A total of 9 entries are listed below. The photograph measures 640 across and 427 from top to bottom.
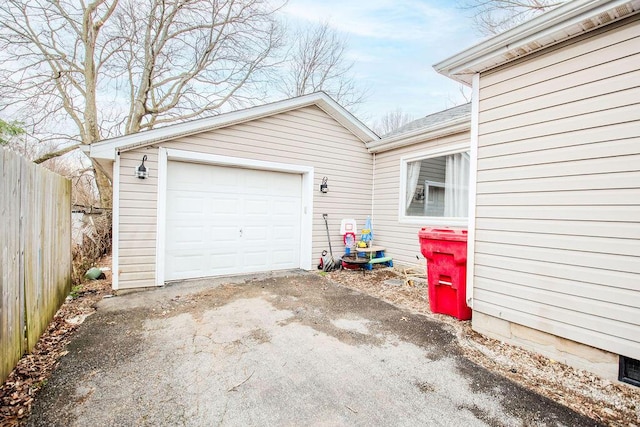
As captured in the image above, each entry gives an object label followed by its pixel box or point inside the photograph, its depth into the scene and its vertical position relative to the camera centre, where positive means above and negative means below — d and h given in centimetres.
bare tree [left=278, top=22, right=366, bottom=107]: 1512 +766
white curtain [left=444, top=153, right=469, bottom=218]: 525 +51
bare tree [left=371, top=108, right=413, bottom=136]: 2189 +715
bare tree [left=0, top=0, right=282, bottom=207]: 936 +555
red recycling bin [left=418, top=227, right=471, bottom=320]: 346 -71
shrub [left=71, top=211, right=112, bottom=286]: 550 -95
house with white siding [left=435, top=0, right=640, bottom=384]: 230 +29
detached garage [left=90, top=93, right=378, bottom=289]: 483 +39
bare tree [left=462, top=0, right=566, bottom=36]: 923 +683
